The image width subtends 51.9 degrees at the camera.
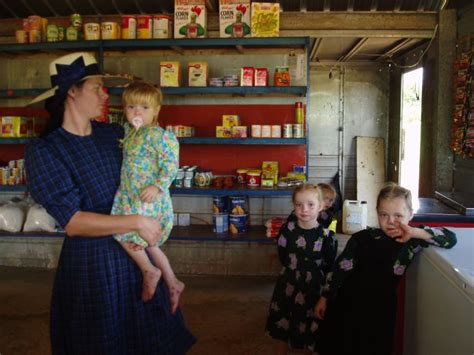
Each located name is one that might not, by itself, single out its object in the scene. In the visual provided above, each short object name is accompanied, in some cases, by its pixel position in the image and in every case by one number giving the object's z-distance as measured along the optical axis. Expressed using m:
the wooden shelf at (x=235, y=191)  4.74
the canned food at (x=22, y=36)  5.10
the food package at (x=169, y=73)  4.91
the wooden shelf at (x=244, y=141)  4.79
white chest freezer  1.64
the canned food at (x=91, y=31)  4.95
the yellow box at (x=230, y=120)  4.97
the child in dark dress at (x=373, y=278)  2.31
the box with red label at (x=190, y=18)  4.84
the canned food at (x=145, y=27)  4.91
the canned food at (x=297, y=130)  4.83
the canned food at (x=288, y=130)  4.84
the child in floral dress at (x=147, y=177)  1.96
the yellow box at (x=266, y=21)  4.78
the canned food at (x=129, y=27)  4.93
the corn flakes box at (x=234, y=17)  4.80
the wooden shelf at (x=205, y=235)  4.83
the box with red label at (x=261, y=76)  4.82
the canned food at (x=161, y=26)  4.88
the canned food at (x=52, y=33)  5.02
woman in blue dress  1.79
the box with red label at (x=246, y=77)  4.83
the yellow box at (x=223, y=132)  4.90
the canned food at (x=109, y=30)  4.93
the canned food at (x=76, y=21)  5.05
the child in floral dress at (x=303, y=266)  2.82
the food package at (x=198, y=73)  4.90
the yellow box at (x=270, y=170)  4.99
